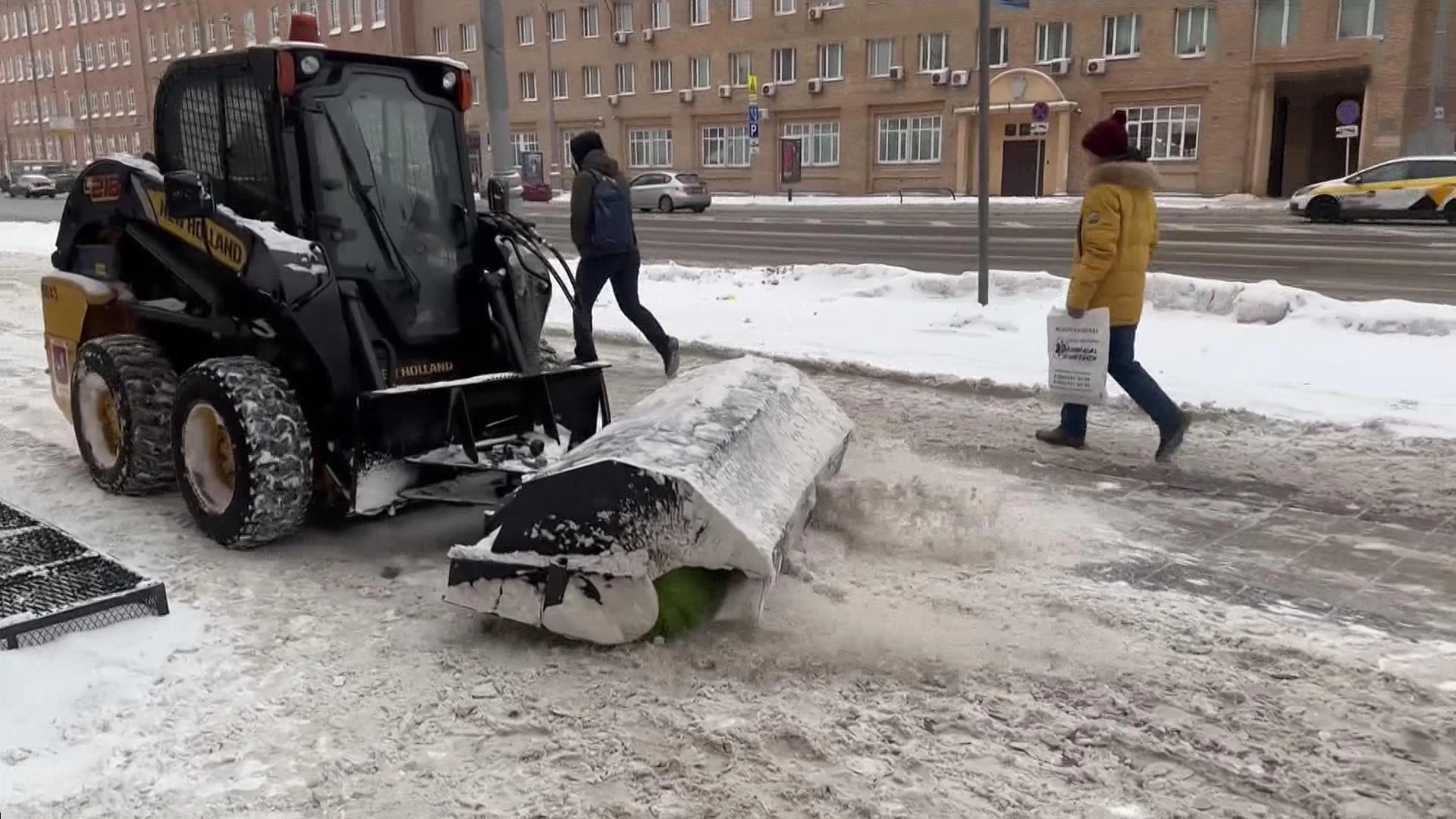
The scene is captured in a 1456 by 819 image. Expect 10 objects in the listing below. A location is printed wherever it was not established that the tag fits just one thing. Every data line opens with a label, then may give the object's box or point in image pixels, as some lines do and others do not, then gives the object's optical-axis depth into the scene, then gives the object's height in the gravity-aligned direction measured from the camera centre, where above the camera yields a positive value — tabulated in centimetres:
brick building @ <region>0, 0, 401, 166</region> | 6316 +826
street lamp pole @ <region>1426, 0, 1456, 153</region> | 3070 +225
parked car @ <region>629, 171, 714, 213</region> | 3678 -35
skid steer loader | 404 -85
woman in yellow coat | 641 -42
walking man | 877 -32
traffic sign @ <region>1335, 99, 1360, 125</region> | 3588 +186
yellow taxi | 2489 -43
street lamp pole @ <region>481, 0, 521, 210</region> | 1080 +88
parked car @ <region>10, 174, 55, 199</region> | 5469 +4
